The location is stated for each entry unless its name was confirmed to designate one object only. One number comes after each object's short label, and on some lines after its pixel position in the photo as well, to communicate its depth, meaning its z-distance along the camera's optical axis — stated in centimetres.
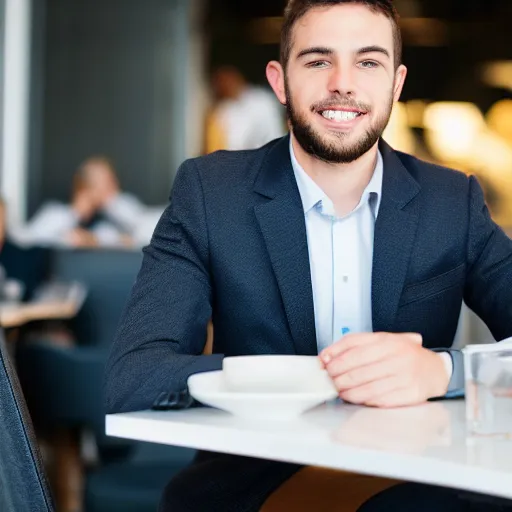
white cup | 139
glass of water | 135
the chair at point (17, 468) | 138
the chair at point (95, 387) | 214
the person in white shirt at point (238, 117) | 855
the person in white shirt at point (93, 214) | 763
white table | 123
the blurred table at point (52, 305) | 369
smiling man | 169
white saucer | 136
